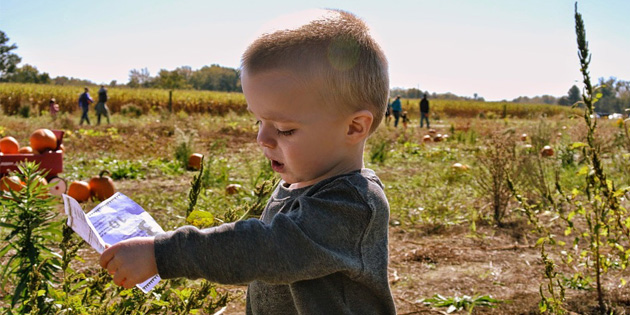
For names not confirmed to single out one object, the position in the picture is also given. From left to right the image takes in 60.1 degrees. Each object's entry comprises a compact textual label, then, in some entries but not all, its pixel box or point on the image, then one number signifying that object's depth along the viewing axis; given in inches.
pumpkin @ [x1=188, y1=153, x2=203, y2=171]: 325.7
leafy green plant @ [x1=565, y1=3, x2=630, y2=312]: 80.1
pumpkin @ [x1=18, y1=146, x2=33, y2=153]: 255.3
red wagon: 233.5
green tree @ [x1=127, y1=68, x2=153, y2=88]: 2797.7
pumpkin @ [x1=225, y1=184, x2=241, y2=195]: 232.9
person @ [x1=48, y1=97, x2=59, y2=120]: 800.3
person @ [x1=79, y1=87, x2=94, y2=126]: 780.1
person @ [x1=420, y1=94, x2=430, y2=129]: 915.4
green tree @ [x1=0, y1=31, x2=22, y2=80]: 2615.7
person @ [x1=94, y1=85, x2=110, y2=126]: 780.6
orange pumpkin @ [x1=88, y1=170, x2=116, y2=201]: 234.5
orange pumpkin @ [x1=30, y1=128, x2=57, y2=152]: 241.0
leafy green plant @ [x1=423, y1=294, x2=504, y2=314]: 117.7
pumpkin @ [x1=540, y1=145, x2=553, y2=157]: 363.6
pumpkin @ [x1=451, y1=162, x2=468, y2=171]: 300.1
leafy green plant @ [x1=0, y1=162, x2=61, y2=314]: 55.8
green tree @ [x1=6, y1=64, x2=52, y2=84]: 2741.1
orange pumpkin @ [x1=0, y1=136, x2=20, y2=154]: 248.4
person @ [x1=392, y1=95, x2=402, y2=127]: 890.7
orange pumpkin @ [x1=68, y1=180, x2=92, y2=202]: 229.6
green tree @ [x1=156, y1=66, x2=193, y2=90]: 2544.3
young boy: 42.9
